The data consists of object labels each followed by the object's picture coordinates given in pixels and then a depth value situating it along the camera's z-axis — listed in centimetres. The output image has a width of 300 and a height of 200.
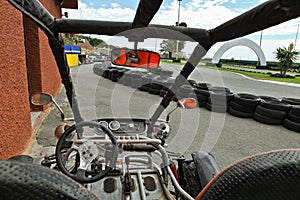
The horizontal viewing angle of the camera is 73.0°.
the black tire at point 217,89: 711
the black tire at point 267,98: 626
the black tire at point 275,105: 520
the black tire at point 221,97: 623
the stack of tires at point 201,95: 674
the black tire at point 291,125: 480
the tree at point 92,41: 3748
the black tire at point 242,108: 576
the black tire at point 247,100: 573
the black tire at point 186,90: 682
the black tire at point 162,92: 844
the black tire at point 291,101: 601
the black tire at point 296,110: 490
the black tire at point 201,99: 675
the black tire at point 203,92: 672
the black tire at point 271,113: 521
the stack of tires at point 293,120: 484
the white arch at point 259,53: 2685
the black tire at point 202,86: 757
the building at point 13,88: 255
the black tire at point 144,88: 943
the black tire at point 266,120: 527
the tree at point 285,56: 2095
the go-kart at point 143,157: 50
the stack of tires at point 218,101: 622
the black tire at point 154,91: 885
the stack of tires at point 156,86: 875
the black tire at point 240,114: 576
